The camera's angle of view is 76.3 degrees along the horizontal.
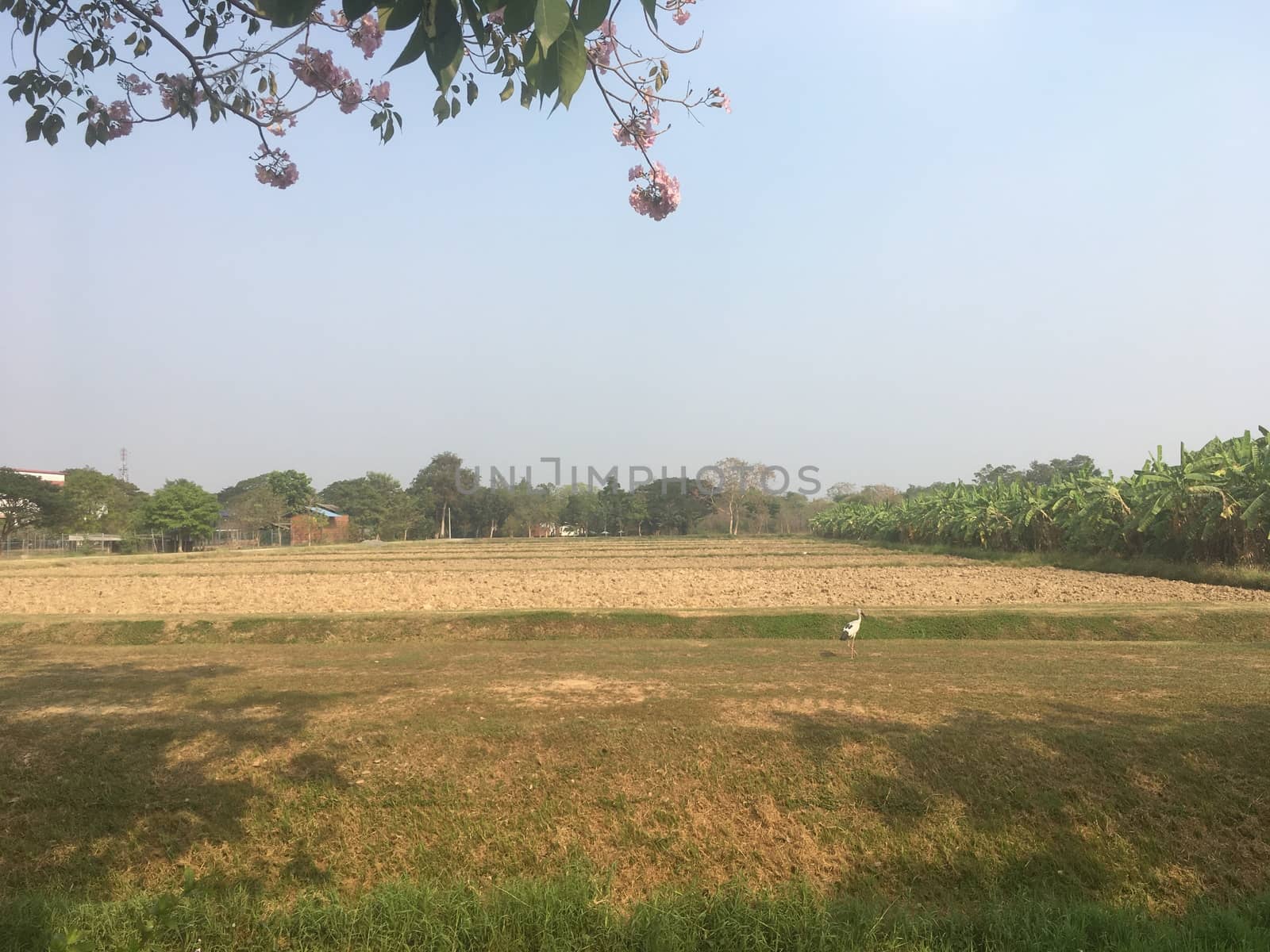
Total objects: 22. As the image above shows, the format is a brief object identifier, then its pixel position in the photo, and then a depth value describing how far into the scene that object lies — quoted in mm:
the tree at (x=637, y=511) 115938
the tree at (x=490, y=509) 115875
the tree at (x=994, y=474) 101875
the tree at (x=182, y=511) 68562
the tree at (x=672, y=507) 118250
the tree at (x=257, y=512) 85000
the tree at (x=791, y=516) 132000
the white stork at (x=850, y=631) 11766
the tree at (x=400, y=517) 102938
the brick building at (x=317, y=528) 88562
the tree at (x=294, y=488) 103375
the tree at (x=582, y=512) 120438
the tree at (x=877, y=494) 114625
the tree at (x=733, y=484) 124500
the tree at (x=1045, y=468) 100688
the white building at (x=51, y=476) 94375
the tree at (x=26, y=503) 60562
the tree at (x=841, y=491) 149050
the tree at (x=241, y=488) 115188
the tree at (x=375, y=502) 103875
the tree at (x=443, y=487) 114000
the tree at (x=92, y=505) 65062
